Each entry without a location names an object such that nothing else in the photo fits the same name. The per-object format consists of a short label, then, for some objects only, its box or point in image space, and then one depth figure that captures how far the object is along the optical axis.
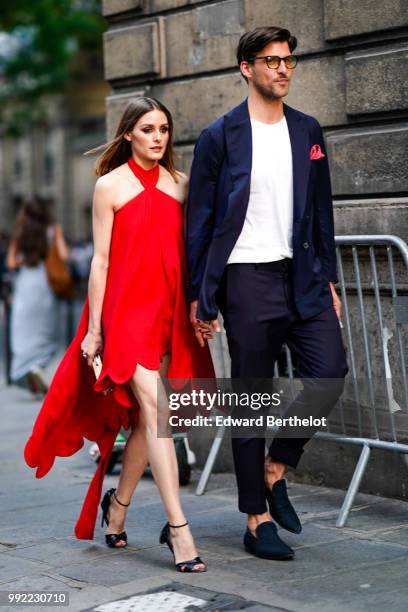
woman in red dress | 4.76
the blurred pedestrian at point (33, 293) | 10.91
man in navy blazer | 4.73
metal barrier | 5.50
